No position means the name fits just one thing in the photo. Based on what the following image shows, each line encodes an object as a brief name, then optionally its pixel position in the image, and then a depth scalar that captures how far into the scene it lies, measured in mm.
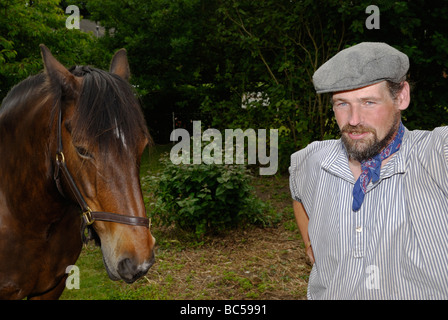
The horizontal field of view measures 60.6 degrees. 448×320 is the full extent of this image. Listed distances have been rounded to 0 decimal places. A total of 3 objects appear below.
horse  2014
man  1562
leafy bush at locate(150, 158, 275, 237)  5556
